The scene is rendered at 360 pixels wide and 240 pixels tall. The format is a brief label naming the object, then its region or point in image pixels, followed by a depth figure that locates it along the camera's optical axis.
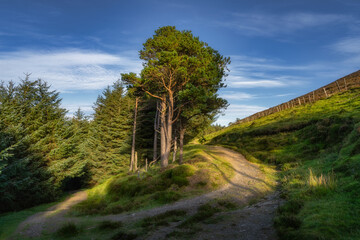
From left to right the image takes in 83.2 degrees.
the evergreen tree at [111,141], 33.41
